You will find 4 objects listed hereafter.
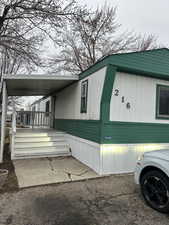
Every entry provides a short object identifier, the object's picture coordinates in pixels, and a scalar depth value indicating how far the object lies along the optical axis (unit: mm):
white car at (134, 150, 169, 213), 2662
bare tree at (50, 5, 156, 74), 14625
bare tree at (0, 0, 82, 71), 7973
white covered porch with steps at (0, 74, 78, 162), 5773
